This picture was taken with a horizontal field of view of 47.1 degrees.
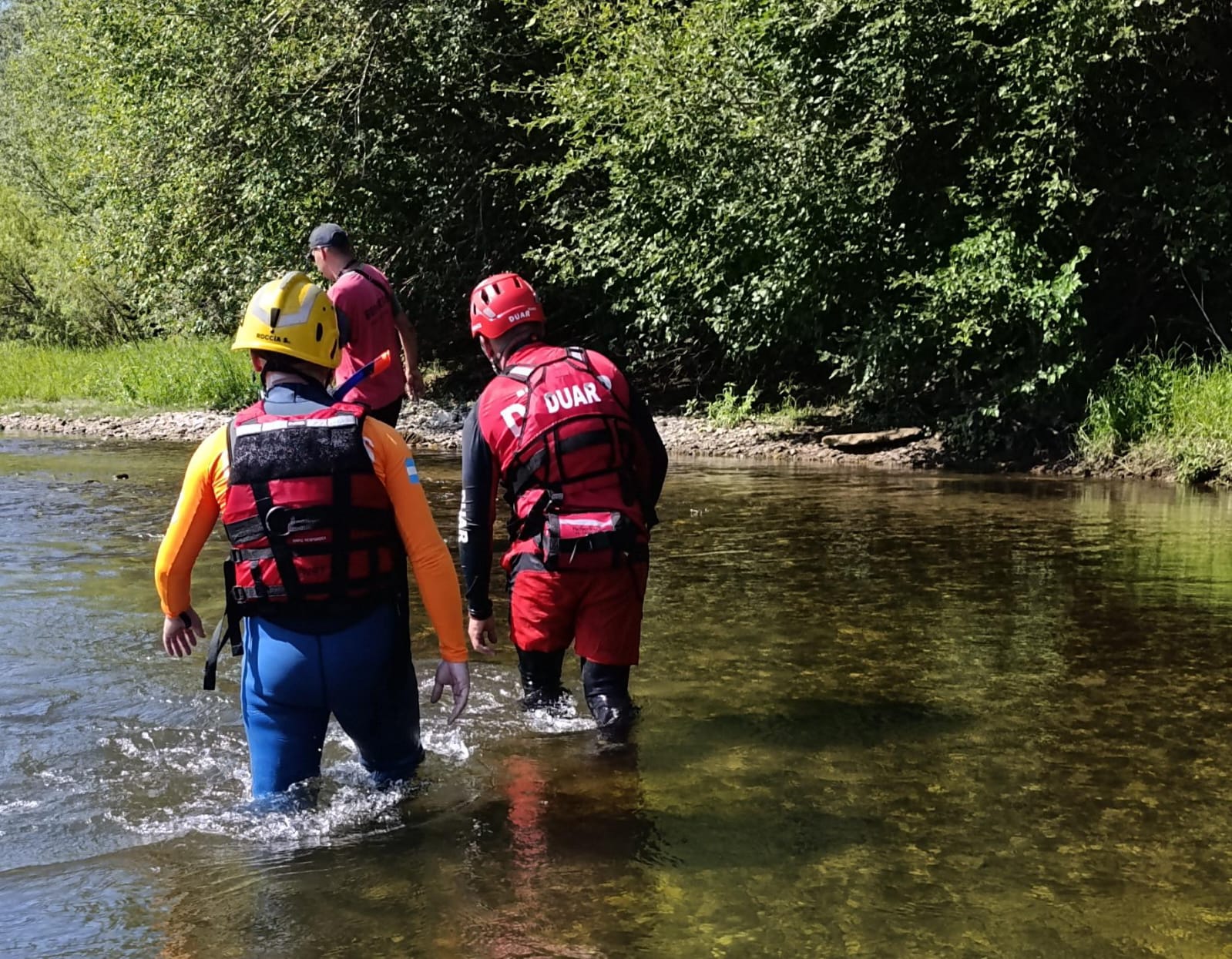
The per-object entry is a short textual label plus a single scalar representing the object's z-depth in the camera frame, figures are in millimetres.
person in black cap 8016
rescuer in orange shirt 4234
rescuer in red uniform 5301
